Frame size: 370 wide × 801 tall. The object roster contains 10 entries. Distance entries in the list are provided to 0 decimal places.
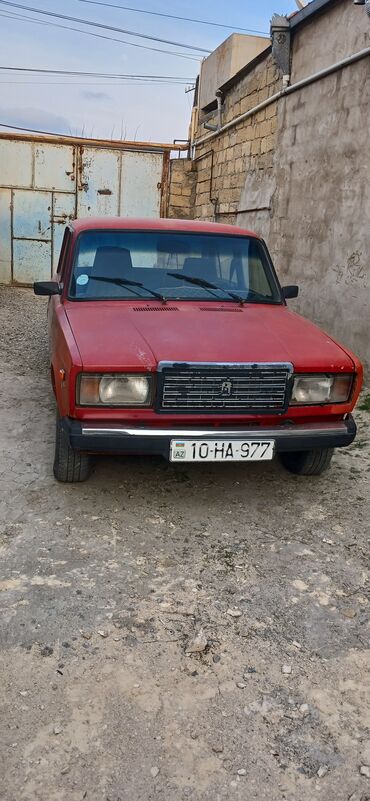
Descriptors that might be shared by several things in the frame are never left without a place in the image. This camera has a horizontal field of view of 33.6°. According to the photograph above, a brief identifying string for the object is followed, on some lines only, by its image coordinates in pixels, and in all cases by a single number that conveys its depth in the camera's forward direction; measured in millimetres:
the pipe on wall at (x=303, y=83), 6039
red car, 3107
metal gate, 12805
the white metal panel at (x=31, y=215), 12930
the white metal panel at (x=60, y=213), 13008
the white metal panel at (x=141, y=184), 13094
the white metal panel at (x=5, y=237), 12914
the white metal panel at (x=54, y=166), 12781
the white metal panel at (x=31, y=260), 13133
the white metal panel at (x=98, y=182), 12945
